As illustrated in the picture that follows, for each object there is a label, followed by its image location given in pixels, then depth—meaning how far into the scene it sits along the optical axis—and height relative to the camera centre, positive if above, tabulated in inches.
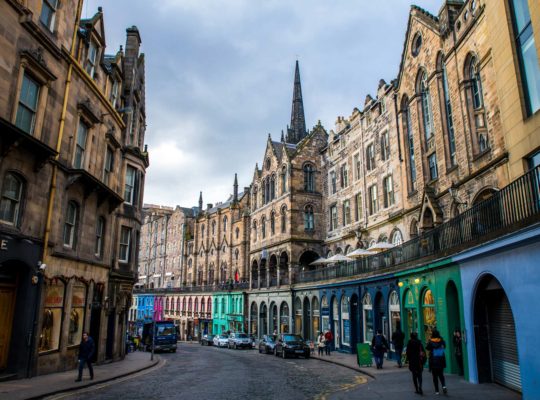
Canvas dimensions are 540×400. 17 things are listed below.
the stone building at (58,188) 571.8 +191.3
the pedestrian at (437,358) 477.0 -47.9
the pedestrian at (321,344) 1122.7 -77.4
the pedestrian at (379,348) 773.3 -60.2
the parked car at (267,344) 1267.2 -89.8
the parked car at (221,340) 1712.6 -107.3
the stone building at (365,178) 1172.5 +404.7
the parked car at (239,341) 1574.1 -98.8
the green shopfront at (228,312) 2079.2 +3.4
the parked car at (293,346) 1085.8 -82.3
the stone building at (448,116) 740.0 +381.5
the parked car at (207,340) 1930.1 -117.2
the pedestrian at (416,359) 500.4 -51.6
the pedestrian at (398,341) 767.7 -47.7
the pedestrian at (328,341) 1115.3 -69.8
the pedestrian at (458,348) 621.0 -48.1
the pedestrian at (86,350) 591.8 -49.4
